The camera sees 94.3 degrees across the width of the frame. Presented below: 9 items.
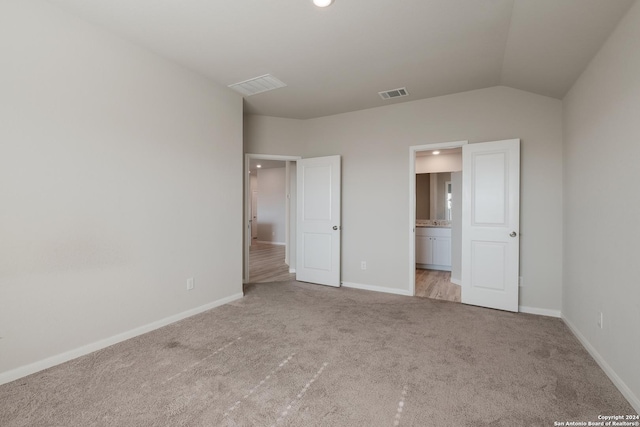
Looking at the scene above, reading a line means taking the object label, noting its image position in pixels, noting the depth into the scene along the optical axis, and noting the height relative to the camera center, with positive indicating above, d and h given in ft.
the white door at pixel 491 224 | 11.25 -0.45
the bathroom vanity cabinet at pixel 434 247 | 18.75 -2.29
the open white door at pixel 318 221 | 15.20 -0.50
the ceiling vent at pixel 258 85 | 11.43 +5.09
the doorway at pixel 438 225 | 15.73 -0.87
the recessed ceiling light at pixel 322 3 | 7.05 +5.01
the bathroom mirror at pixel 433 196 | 22.21 +1.22
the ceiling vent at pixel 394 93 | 12.38 +5.08
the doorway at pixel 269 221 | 16.31 -0.86
